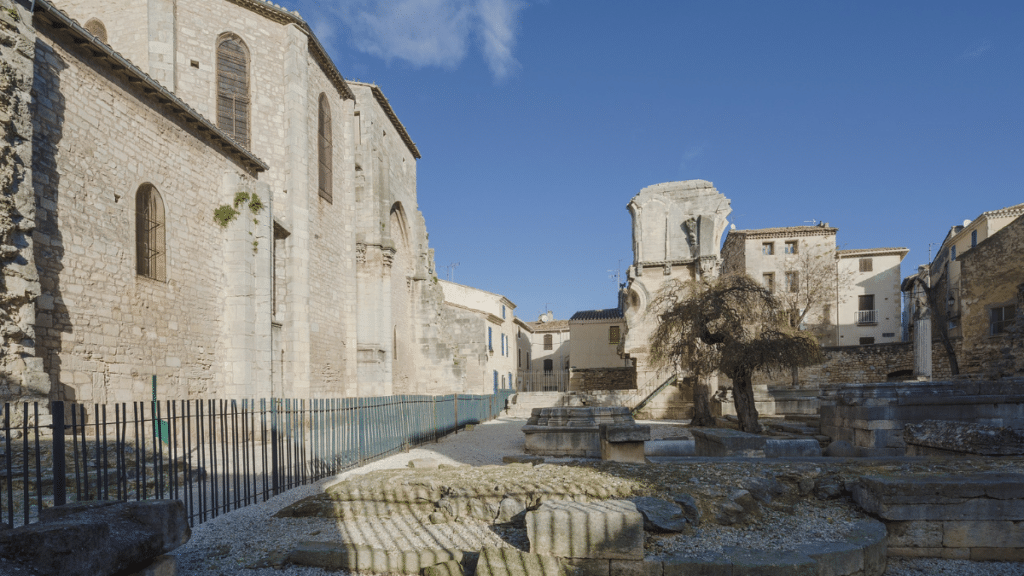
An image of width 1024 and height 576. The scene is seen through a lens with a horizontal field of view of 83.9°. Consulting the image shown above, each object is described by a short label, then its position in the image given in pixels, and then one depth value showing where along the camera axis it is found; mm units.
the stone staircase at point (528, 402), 23484
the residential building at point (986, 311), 14567
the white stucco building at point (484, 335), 30984
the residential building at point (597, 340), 38188
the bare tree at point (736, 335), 12570
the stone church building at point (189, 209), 8195
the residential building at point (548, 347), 48312
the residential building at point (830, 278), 34656
